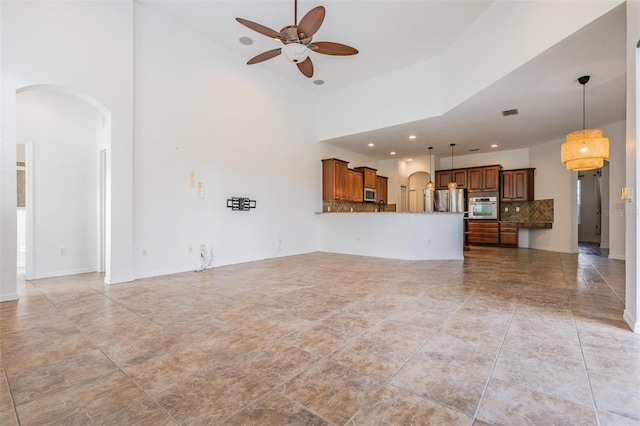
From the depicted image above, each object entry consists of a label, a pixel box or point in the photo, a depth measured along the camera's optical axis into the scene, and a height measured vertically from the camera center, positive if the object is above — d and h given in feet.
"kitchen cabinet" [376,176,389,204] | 33.19 +2.55
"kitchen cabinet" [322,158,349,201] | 25.88 +2.91
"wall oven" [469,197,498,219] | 29.53 +0.34
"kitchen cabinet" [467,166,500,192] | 29.19 +3.39
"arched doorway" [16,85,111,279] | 14.69 +1.66
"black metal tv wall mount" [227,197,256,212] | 18.79 +0.53
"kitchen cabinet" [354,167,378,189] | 30.01 +3.76
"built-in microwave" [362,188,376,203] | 30.04 +1.71
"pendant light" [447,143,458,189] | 29.30 +2.68
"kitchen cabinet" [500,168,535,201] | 27.76 +2.56
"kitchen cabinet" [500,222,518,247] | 28.22 -2.27
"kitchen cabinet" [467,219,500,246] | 29.30 -2.16
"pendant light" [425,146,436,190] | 29.48 +2.69
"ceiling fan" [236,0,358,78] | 10.72 +7.06
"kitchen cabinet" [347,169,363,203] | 27.86 +2.59
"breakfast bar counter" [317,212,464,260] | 21.18 -1.84
